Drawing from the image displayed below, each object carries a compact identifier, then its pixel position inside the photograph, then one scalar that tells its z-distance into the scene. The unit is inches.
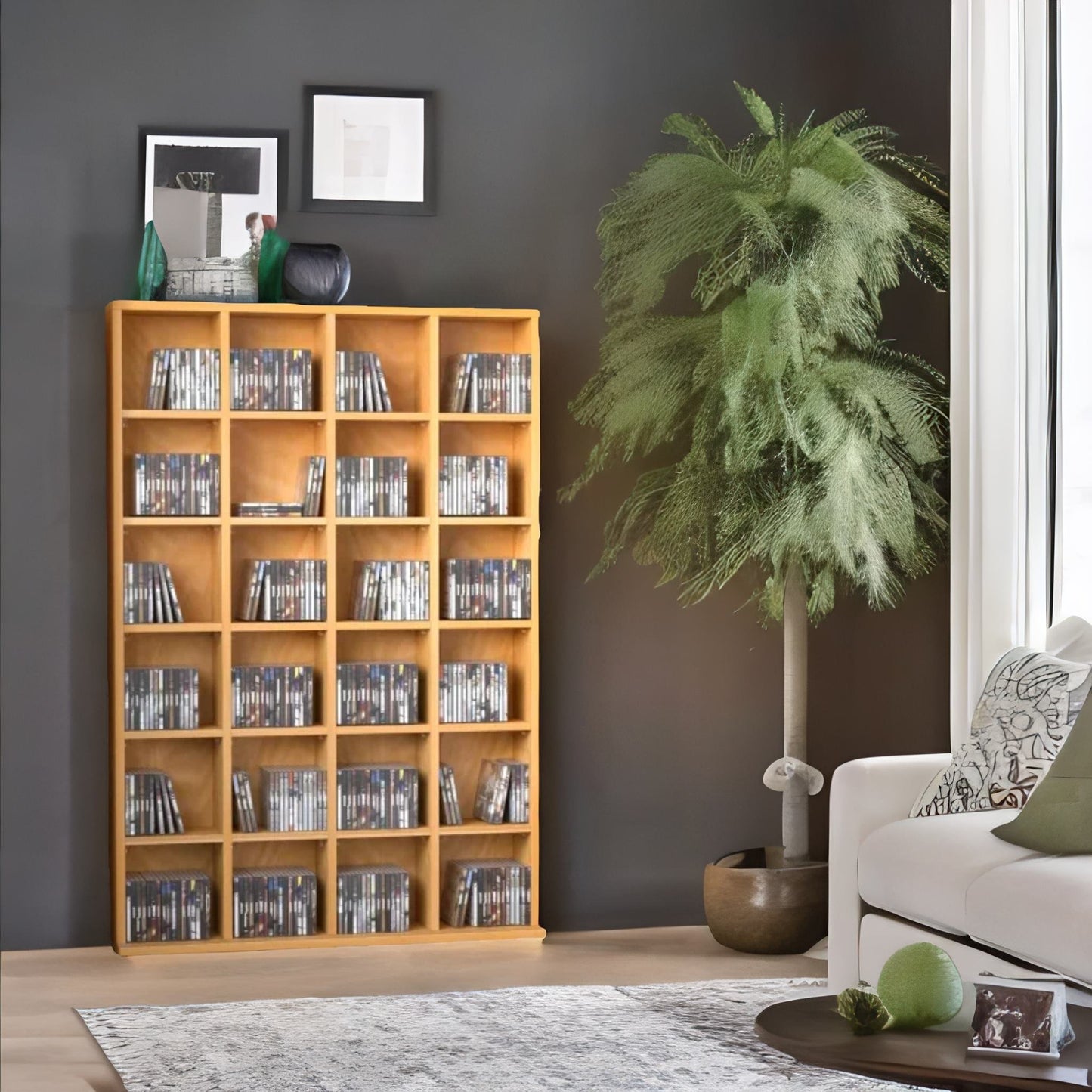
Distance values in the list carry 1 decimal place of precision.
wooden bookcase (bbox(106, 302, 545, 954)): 187.6
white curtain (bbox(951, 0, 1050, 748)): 184.7
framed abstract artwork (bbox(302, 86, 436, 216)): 198.8
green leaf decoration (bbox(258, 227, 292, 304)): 192.2
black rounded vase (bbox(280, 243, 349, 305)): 190.7
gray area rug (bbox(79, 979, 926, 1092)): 134.4
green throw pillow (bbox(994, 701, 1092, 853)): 134.5
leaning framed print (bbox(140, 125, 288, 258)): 194.1
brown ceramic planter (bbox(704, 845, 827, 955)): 185.9
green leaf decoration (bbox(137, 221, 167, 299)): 186.2
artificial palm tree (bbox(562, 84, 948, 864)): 177.9
